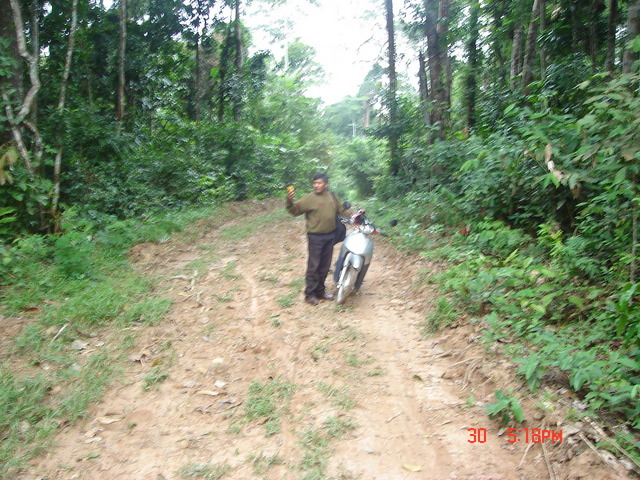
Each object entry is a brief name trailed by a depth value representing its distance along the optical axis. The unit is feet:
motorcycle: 20.18
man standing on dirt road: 20.57
